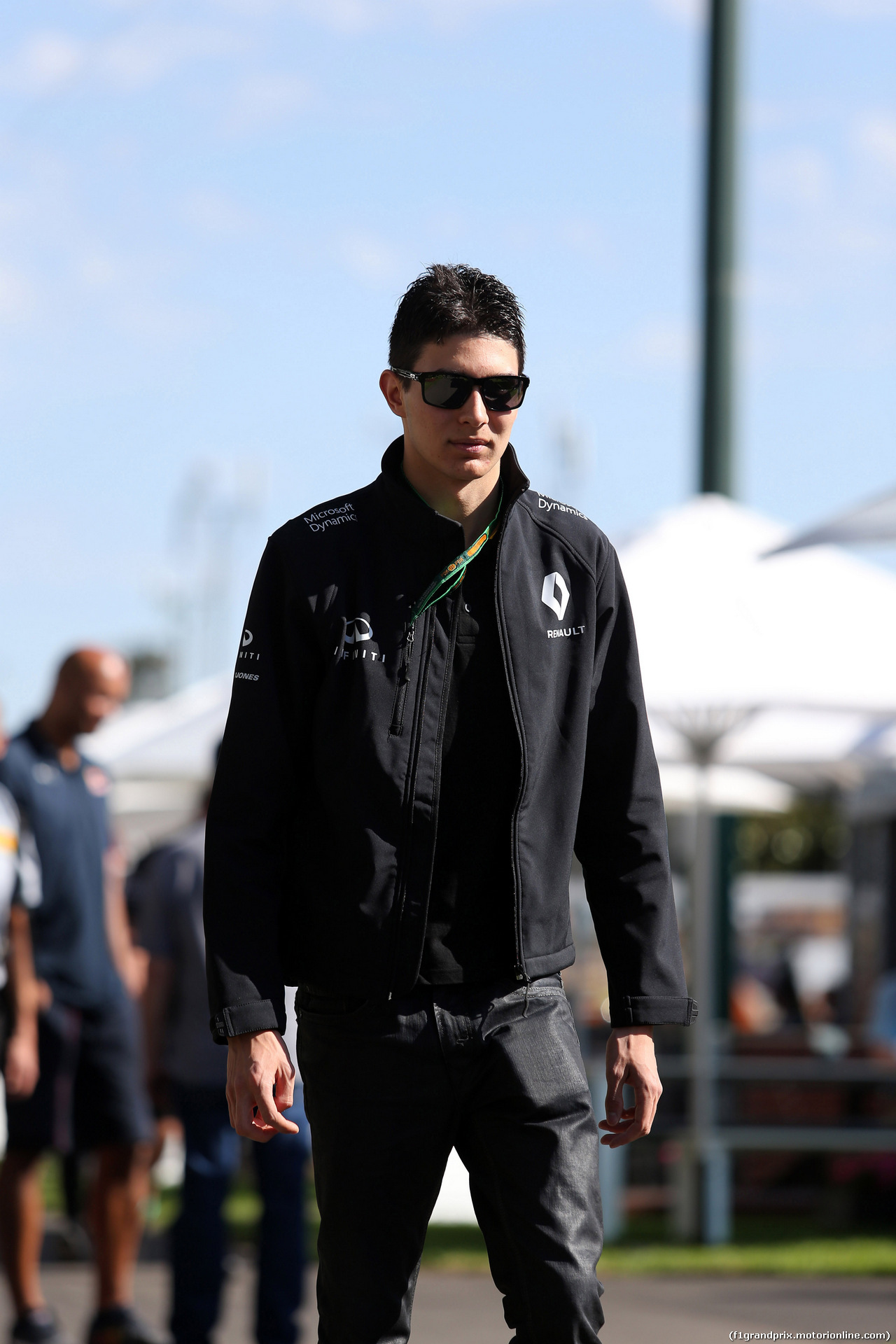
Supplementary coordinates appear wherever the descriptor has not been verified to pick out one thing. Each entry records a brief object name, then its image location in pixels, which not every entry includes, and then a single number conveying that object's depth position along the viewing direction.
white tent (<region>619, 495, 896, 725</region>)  15.83
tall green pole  19.39
